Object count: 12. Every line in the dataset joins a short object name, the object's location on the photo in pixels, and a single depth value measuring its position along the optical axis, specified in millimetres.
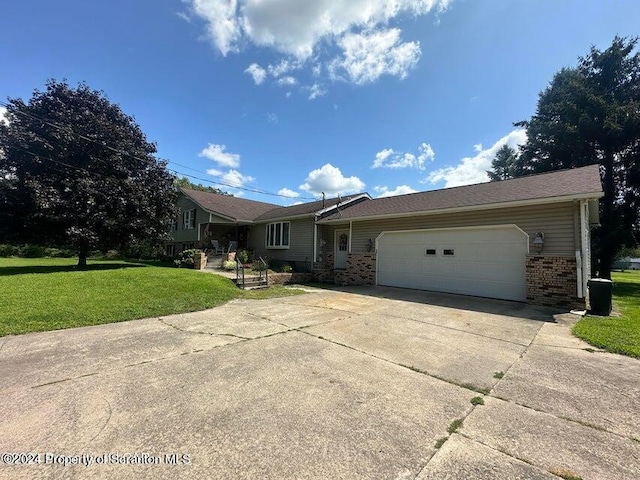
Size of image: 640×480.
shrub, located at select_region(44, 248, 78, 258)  26909
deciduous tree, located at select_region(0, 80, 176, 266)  13484
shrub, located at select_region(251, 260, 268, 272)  14187
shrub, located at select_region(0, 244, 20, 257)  25542
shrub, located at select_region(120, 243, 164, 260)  23062
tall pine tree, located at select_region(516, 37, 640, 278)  19719
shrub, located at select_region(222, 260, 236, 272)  15122
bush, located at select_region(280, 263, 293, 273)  14938
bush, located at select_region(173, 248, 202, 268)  16308
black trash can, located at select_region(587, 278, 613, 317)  7789
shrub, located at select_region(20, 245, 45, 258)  25816
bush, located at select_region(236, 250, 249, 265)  16300
